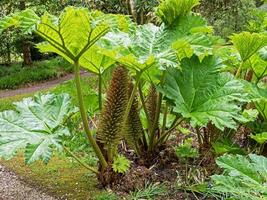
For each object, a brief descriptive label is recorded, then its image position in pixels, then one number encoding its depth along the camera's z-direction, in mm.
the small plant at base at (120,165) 2799
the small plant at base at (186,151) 3162
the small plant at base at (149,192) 2781
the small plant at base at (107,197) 2746
